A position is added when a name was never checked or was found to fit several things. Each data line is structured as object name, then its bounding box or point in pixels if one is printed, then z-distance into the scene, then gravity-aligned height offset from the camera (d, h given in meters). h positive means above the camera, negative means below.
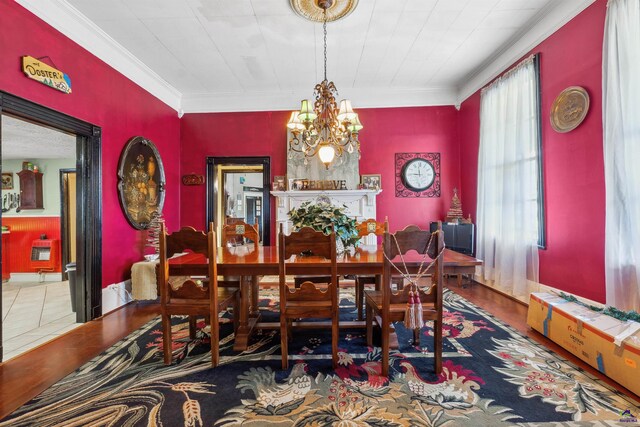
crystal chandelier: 2.73 +0.91
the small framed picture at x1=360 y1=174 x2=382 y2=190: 4.98 +0.57
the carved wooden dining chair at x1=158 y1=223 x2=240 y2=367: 1.95 -0.55
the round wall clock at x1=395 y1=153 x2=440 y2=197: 4.99 +0.68
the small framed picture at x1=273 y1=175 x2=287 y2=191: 5.02 +0.52
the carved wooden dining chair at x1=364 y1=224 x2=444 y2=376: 1.81 -0.51
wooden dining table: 1.97 -0.37
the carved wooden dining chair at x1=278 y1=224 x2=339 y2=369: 1.87 -0.54
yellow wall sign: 2.40 +1.30
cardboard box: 1.69 -0.88
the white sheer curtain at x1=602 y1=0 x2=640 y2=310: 2.13 +0.47
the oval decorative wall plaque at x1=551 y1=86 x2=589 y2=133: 2.64 +1.01
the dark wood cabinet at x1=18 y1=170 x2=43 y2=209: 5.54 +0.53
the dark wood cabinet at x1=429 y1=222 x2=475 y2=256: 4.15 -0.38
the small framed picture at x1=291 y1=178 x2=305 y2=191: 4.92 +0.50
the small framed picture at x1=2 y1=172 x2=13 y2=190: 5.74 +0.76
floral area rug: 1.53 -1.12
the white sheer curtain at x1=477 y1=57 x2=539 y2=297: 3.26 +0.38
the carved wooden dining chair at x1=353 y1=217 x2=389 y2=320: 2.84 -0.66
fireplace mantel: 4.86 +0.23
